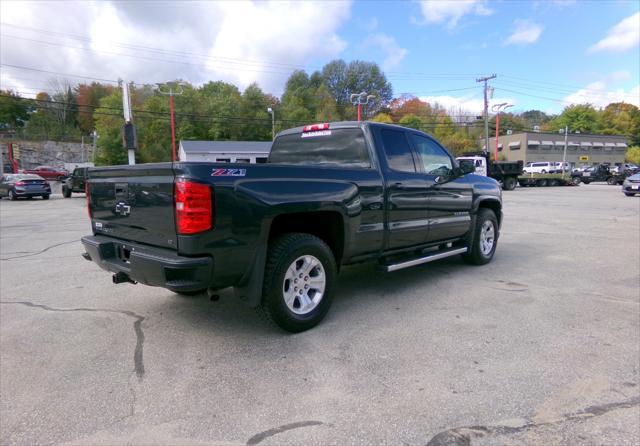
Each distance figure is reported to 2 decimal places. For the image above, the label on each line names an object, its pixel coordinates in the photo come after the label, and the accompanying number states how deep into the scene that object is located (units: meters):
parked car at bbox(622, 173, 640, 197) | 22.69
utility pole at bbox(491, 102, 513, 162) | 38.59
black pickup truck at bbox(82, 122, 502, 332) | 3.15
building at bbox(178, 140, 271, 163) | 41.25
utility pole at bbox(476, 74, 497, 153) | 43.82
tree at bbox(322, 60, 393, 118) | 94.06
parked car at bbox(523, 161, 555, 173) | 55.42
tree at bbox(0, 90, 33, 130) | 84.44
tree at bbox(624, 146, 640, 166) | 85.01
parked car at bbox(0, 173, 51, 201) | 22.33
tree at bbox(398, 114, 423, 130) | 62.68
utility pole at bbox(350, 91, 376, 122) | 25.04
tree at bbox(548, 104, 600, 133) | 94.19
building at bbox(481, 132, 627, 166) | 73.75
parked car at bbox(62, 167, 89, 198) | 23.64
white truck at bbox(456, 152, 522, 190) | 28.74
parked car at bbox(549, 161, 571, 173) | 52.61
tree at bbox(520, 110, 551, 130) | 97.81
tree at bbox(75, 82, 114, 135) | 90.47
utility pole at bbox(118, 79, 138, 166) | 16.61
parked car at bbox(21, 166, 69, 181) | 50.70
